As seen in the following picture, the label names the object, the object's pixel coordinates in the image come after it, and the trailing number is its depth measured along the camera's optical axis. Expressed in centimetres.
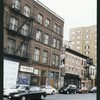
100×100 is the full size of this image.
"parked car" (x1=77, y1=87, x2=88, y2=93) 1849
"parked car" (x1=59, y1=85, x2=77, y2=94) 1666
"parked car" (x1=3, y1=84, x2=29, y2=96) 900
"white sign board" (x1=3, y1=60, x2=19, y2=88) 1193
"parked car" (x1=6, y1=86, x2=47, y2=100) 852
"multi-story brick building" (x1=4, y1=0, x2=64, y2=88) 1453
